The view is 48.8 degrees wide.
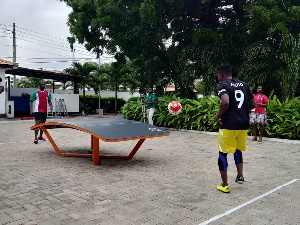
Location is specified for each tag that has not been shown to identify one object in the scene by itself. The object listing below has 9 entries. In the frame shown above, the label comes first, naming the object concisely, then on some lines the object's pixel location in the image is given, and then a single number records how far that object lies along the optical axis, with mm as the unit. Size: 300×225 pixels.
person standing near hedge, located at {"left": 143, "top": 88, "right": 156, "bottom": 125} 13781
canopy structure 20305
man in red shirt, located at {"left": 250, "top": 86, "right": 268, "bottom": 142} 10250
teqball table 6389
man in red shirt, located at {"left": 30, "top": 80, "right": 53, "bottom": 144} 9984
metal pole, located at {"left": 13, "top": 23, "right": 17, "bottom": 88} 31031
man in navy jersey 4891
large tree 14359
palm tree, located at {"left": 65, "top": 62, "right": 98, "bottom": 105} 26609
